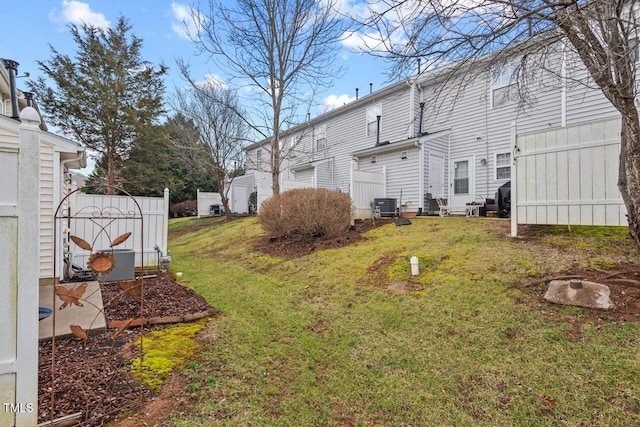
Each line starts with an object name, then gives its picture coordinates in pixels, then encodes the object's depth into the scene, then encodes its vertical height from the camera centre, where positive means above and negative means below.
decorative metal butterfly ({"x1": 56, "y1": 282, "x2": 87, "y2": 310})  1.99 -0.52
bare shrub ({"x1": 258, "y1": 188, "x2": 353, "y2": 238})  8.29 +0.05
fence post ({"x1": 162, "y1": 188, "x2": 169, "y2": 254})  7.54 -0.21
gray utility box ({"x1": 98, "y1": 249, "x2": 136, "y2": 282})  6.12 -1.04
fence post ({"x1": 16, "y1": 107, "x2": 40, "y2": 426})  1.62 -0.31
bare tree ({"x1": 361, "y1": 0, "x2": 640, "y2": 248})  3.60 +2.25
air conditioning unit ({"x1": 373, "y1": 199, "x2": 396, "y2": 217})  11.57 +0.29
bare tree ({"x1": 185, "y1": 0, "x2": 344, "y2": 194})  10.54 +5.91
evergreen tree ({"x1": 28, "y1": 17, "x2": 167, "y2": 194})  19.28 +8.00
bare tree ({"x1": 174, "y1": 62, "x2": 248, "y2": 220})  17.50 +5.28
